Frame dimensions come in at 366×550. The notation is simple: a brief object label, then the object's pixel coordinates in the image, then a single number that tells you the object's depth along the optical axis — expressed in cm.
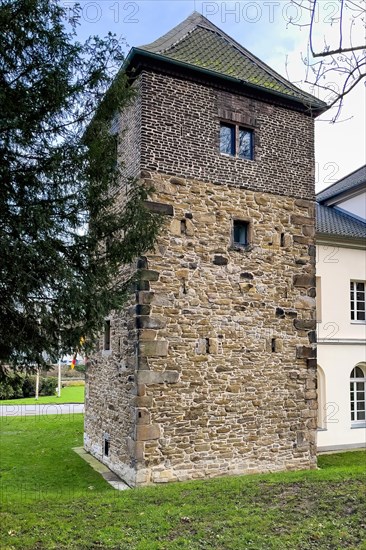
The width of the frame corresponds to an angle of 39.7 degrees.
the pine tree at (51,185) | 555
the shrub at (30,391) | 2432
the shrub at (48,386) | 2591
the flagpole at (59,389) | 2220
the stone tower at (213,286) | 955
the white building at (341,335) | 1441
